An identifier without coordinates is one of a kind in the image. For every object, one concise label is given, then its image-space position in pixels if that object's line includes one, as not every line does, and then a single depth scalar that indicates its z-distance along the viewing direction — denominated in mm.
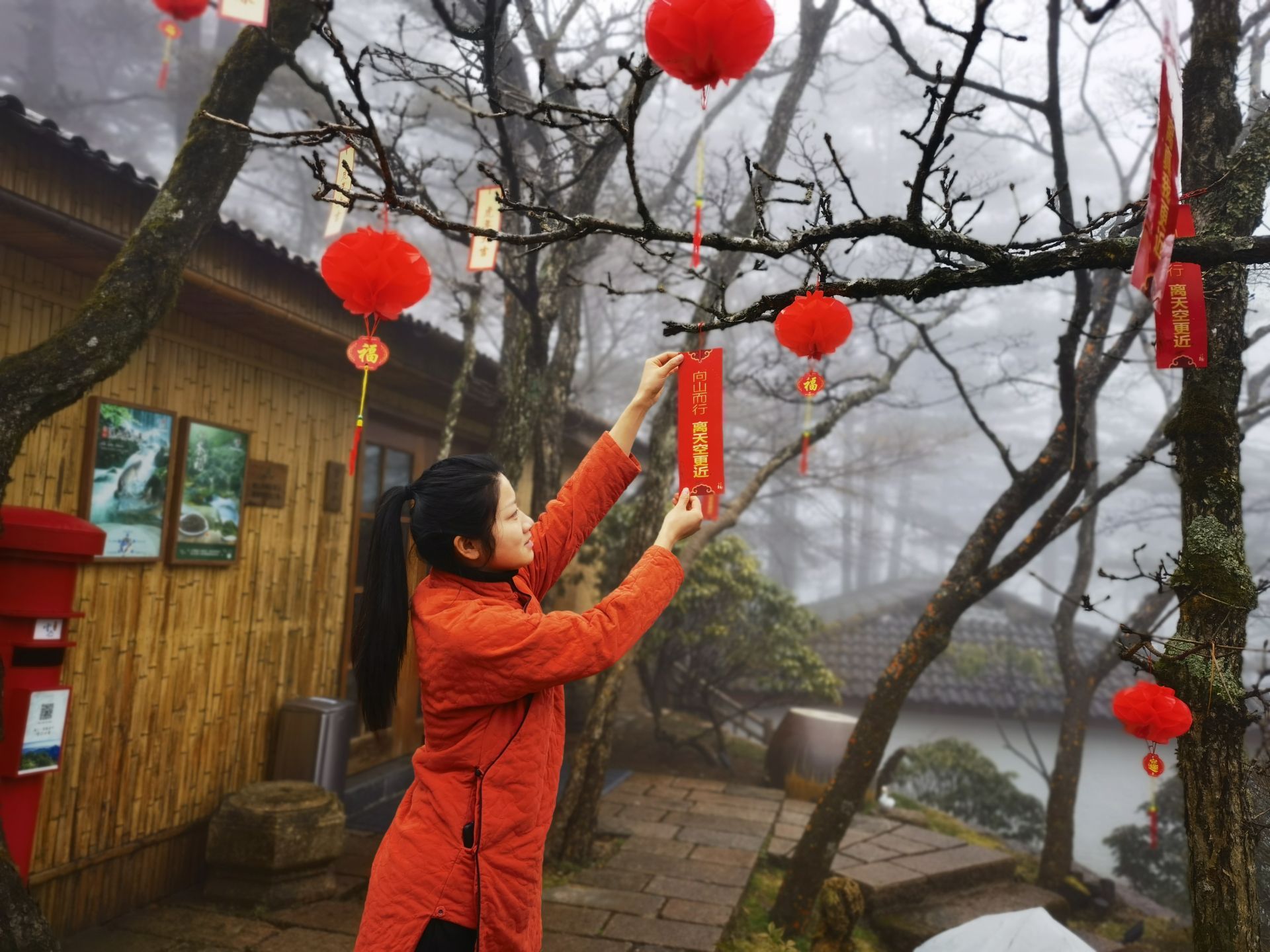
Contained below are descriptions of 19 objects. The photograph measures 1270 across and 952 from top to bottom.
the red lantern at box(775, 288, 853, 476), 3227
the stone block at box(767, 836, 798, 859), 7043
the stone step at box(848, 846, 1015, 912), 6488
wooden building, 4227
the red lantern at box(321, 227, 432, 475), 3641
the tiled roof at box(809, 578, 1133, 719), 12719
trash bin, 5770
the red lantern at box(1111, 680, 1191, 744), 2795
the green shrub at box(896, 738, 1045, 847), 11195
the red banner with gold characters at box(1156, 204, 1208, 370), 2703
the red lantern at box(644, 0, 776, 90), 2484
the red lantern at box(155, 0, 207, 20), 3779
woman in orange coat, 2107
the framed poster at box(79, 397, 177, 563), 4578
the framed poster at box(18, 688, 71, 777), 3686
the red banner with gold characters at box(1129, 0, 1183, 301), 2104
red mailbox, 3654
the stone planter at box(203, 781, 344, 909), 4844
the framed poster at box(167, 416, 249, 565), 5156
